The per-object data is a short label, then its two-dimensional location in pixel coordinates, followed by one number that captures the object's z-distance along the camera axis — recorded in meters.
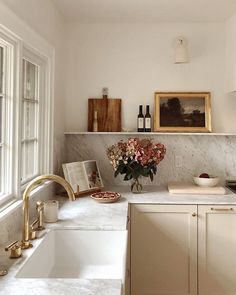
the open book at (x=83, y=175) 2.07
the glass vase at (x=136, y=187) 2.19
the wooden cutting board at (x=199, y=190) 2.13
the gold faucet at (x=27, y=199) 1.23
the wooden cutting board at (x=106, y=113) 2.40
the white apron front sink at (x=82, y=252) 1.36
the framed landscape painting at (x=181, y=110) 2.38
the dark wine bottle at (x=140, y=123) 2.36
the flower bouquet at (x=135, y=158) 2.07
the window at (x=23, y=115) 1.46
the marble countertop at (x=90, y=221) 0.91
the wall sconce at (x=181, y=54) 2.28
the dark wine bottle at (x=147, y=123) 2.36
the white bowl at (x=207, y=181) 2.21
